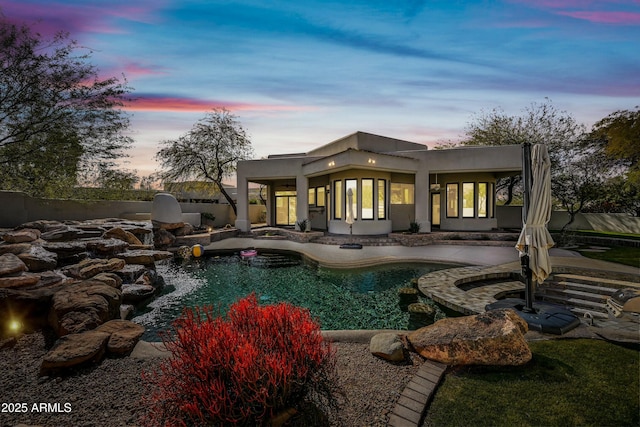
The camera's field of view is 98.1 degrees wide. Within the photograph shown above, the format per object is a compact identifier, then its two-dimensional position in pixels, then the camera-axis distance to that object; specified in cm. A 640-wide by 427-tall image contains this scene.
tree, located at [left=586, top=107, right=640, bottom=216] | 1046
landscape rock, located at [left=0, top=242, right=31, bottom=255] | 618
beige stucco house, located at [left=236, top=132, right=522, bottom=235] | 1373
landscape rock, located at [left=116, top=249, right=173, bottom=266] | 812
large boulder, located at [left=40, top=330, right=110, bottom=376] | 300
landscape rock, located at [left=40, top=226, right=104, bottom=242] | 800
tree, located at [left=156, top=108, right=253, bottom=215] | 2066
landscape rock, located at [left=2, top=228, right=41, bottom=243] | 698
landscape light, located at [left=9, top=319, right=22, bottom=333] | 403
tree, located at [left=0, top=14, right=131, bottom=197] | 773
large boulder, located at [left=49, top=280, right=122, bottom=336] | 399
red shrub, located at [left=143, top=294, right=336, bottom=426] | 197
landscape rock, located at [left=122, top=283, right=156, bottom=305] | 625
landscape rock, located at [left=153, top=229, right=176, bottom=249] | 1248
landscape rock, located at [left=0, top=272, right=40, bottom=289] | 476
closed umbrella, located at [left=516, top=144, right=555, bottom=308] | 436
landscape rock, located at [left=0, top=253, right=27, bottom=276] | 493
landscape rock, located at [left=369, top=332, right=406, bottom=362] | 319
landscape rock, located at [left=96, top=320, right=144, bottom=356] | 340
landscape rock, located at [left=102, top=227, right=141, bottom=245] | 959
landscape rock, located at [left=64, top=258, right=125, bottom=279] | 639
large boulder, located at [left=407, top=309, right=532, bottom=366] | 299
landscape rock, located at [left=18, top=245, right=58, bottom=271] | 603
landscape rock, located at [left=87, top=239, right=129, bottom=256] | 800
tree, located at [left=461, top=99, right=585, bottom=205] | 1916
